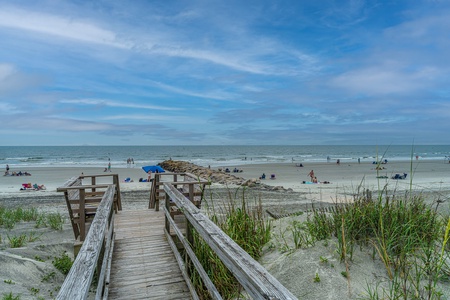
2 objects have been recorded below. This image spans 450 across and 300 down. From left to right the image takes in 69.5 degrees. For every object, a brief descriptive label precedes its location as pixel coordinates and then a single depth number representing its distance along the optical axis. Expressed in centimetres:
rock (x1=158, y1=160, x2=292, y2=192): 1900
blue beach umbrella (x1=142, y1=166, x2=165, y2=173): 2111
